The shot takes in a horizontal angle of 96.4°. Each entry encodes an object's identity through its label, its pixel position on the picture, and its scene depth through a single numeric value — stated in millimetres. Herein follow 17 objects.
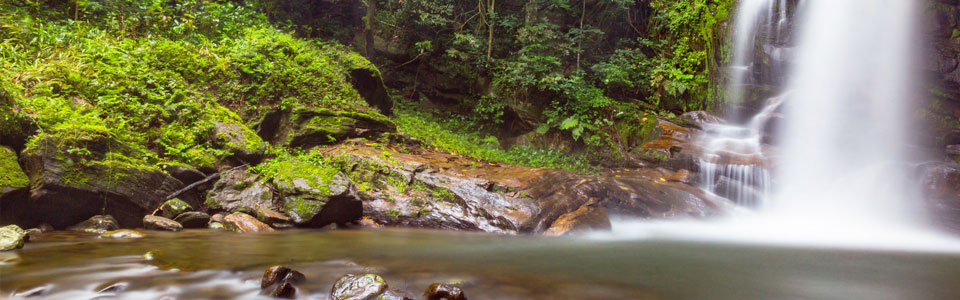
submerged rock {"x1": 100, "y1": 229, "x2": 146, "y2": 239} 4484
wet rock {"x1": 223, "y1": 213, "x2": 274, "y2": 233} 5293
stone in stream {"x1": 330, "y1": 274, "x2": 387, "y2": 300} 2852
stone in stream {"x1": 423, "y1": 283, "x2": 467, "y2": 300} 2836
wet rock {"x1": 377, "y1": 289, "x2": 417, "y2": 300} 2729
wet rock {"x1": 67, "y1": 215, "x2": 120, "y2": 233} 4777
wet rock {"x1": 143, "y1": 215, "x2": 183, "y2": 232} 5043
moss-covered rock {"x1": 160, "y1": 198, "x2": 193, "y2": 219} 5379
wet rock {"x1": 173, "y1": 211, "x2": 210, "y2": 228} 5297
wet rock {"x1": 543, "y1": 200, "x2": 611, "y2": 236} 6090
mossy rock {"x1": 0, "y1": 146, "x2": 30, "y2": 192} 4359
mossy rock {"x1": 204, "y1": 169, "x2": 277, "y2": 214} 5824
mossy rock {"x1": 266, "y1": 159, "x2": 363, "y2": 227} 5703
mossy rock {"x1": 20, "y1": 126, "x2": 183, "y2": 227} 4660
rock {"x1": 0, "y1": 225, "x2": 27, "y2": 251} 3623
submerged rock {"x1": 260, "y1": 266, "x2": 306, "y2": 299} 2934
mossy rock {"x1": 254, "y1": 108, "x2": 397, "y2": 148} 7906
